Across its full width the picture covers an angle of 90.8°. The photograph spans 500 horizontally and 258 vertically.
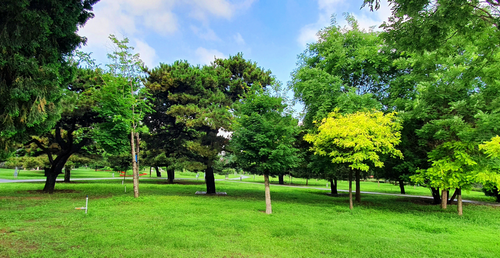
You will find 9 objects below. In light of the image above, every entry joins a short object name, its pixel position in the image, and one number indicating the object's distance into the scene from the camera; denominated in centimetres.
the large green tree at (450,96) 447
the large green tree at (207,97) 1762
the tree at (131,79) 1372
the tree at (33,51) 474
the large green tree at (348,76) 1366
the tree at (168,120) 1853
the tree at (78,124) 1538
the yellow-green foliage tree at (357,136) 1052
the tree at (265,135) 1054
